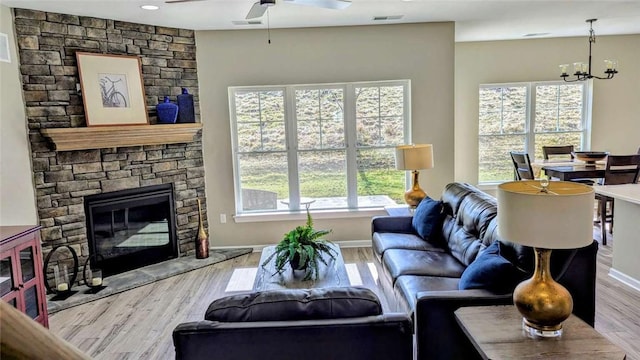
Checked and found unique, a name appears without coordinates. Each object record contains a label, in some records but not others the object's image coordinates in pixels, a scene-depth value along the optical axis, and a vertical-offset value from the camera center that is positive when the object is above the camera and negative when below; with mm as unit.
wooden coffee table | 3311 -1091
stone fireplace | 4371 +298
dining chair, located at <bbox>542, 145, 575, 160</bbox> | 6977 -449
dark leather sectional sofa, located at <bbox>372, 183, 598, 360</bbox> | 2496 -1004
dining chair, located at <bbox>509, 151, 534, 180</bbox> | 5839 -562
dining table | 5566 -617
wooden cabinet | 3207 -930
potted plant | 3508 -930
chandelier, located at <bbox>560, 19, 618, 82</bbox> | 6008 +663
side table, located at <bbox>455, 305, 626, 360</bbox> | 1972 -984
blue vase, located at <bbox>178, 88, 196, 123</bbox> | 5270 +317
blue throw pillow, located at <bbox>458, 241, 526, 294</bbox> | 2500 -833
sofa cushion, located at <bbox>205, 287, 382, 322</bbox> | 1833 -699
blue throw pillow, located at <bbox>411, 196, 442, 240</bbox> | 4176 -850
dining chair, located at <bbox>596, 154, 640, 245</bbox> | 5309 -617
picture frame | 4633 +503
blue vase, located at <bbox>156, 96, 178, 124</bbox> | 5113 +263
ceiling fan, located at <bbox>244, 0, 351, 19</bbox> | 3363 +932
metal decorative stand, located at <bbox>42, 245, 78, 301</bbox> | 4367 -1340
